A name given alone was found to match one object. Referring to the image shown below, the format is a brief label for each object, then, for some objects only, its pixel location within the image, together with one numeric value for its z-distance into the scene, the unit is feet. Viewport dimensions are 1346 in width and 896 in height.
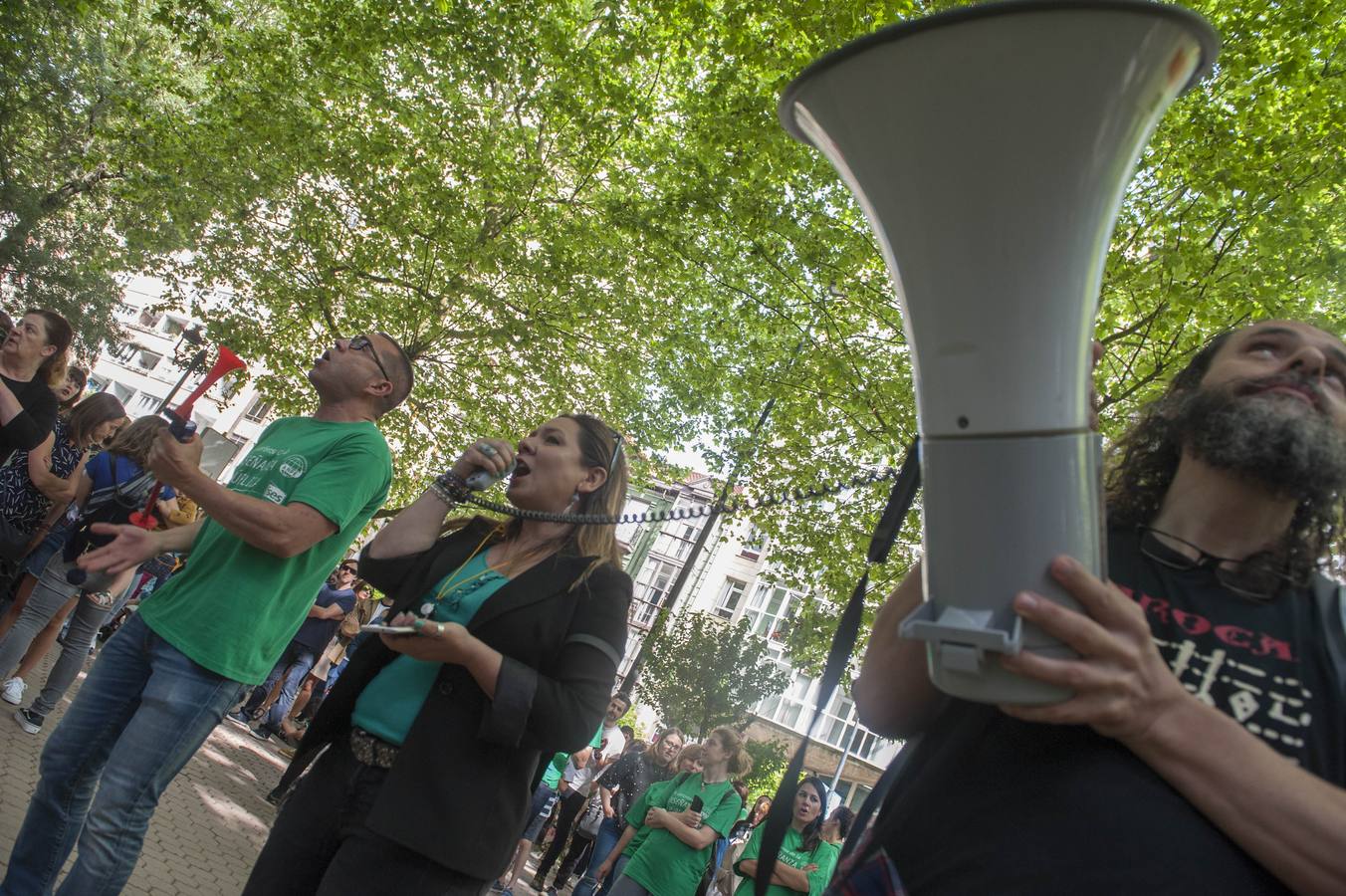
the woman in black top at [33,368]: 13.33
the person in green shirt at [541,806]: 26.68
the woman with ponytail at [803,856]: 18.22
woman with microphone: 6.51
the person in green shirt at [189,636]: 8.45
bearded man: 3.18
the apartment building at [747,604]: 134.10
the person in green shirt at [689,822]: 19.90
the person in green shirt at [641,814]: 22.06
